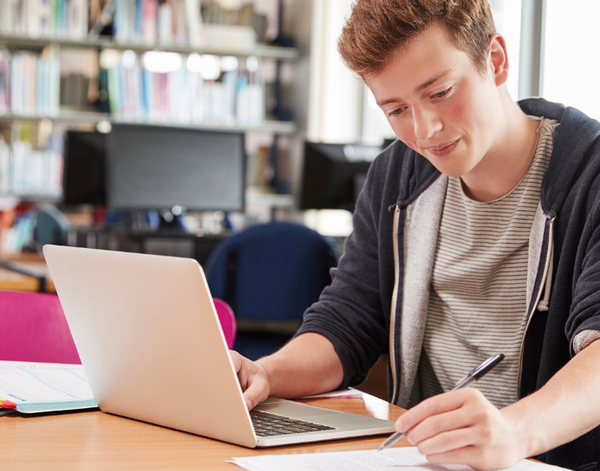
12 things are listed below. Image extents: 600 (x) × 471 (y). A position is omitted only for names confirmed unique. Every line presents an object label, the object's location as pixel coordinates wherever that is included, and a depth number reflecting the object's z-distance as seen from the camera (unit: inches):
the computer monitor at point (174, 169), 158.9
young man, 47.5
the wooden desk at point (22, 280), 107.0
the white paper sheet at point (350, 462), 33.7
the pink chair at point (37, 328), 60.7
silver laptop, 35.1
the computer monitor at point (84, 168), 160.2
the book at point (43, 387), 42.7
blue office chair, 121.4
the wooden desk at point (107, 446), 34.1
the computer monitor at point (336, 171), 158.9
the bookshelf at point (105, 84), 182.1
